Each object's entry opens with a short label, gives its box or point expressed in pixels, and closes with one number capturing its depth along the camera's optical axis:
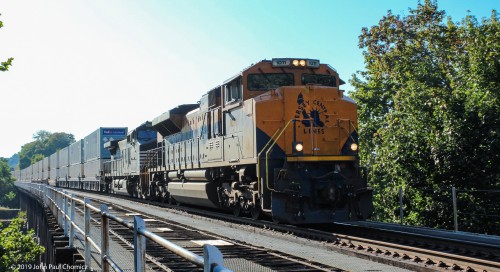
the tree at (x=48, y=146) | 178.38
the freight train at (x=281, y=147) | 11.90
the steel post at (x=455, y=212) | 11.54
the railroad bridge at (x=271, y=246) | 7.03
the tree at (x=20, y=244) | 27.09
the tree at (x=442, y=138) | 16.36
